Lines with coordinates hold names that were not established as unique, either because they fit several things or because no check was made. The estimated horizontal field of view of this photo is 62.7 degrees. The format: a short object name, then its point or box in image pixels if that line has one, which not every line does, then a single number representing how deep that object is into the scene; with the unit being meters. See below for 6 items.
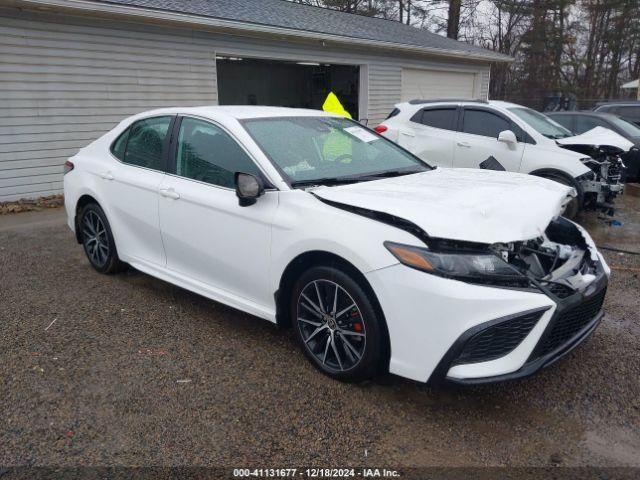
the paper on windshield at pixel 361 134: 4.15
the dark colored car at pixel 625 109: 12.20
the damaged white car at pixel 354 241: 2.57
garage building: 8.24
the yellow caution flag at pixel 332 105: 7.77
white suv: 6.88
